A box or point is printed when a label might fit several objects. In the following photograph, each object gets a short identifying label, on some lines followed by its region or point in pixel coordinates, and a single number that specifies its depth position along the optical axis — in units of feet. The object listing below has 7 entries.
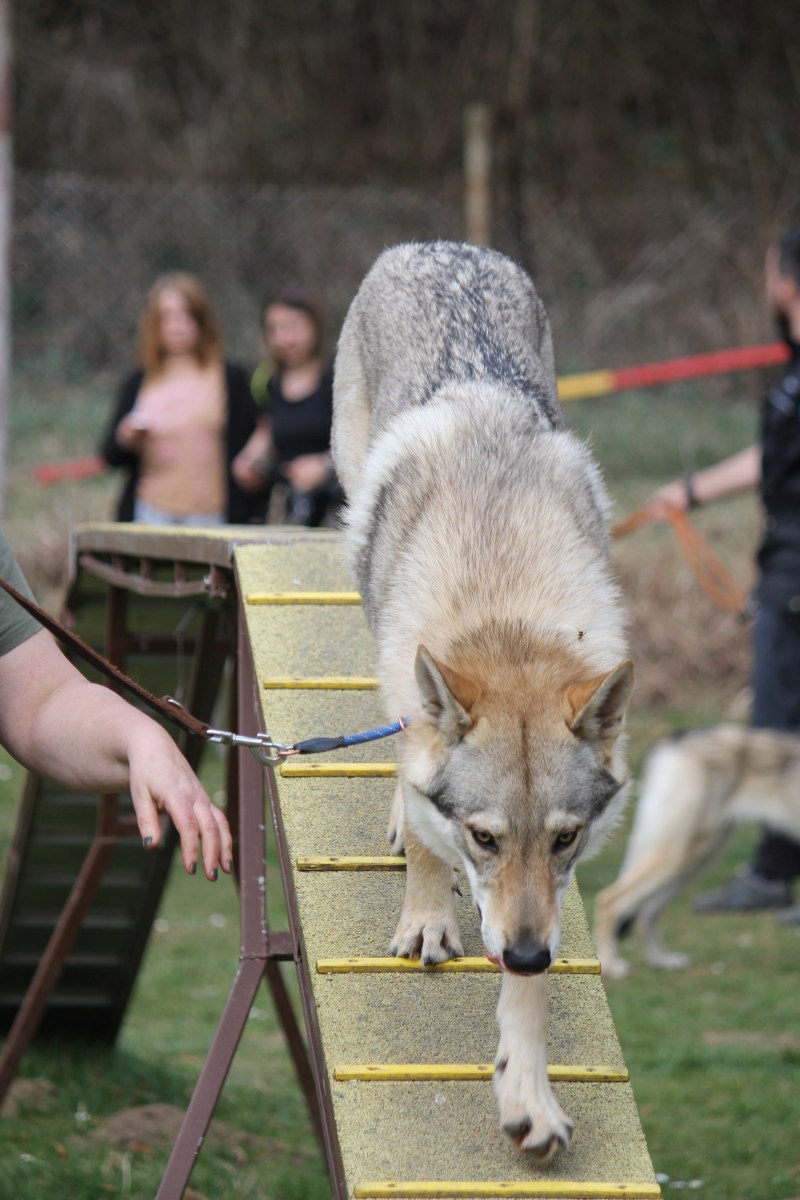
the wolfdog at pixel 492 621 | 18.24
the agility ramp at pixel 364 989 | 18.29
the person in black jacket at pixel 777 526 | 42.88
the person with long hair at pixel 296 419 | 51.29
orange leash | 46.03
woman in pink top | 53.52
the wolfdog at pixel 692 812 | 45.85
